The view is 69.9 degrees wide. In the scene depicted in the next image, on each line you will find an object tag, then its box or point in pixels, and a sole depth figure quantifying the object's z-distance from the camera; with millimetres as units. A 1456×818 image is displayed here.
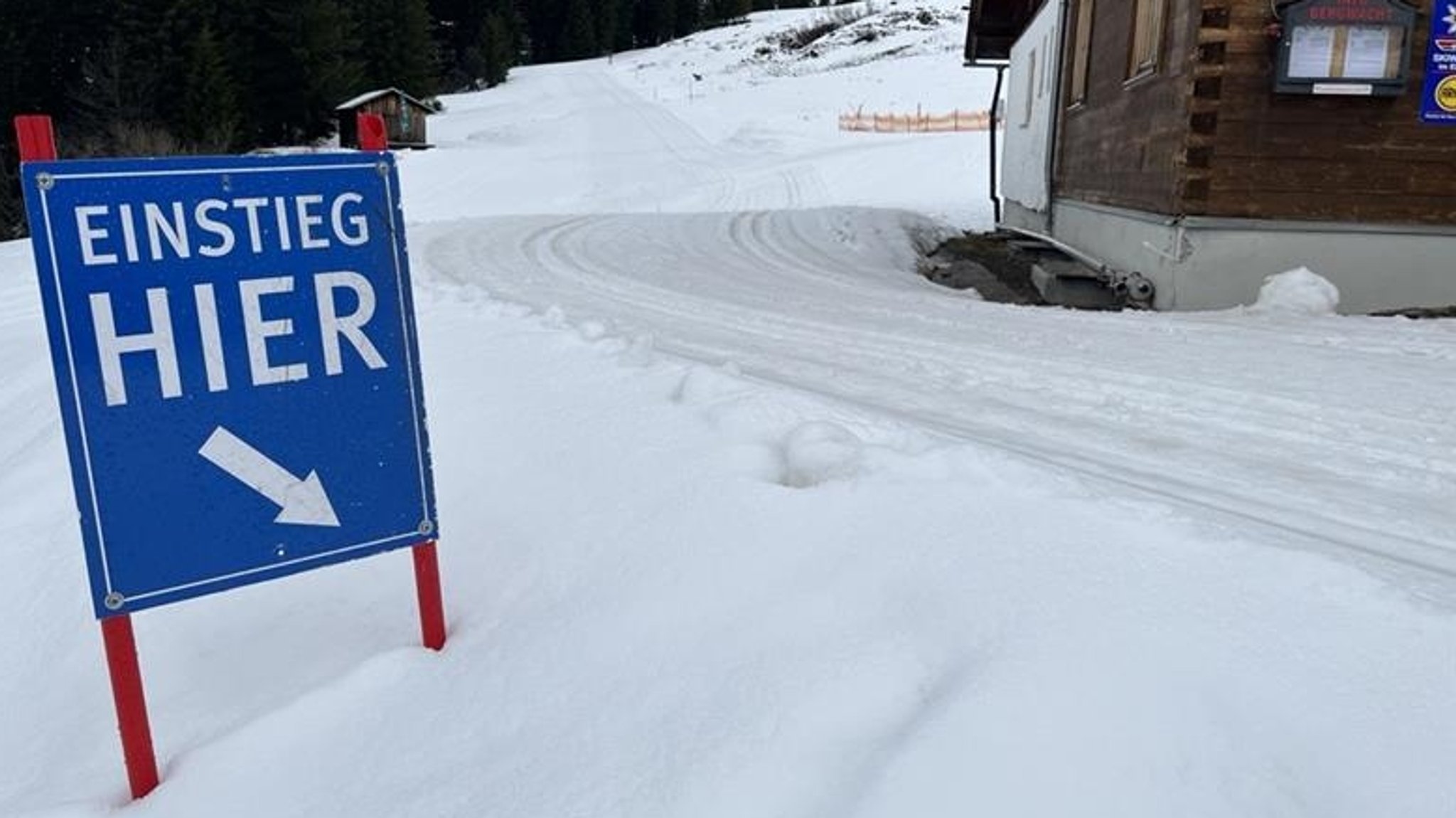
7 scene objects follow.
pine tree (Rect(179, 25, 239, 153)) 40781
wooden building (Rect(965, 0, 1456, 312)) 8094
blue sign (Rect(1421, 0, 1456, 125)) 8031
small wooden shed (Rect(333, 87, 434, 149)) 40562
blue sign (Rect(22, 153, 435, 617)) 2225
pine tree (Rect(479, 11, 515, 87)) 78812
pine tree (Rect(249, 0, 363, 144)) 45531
